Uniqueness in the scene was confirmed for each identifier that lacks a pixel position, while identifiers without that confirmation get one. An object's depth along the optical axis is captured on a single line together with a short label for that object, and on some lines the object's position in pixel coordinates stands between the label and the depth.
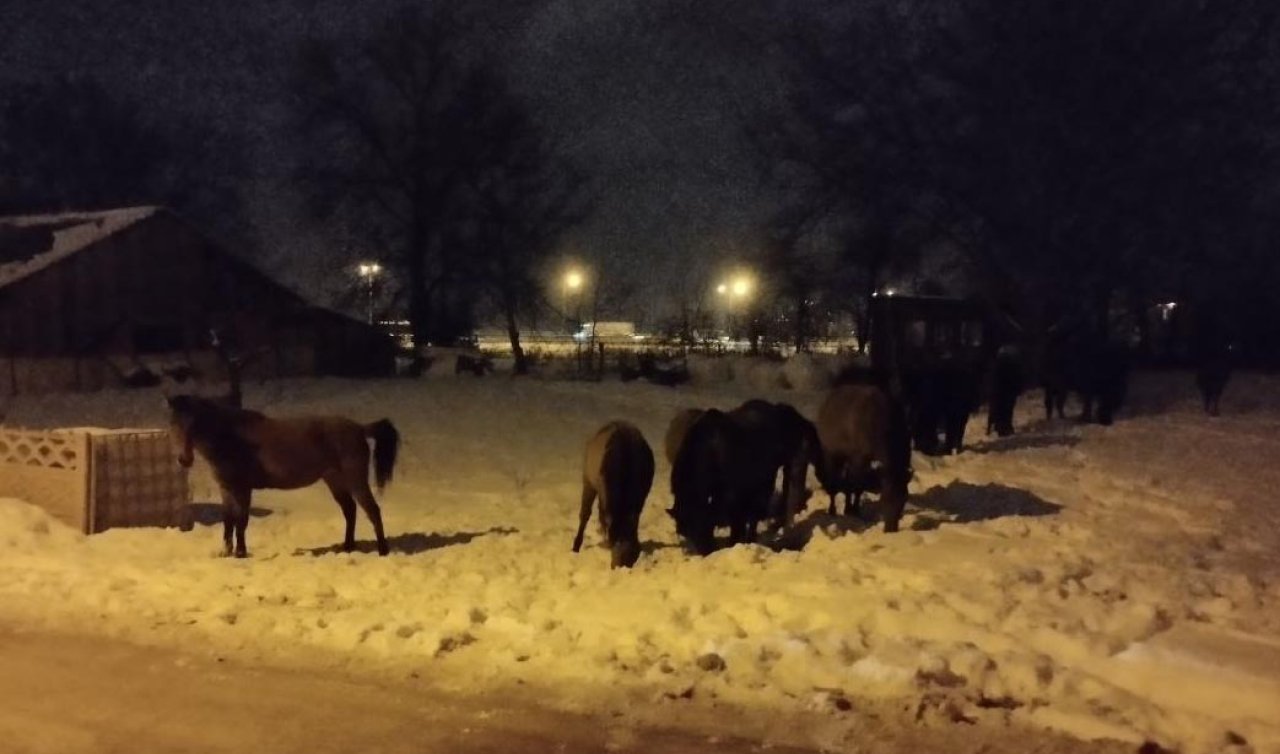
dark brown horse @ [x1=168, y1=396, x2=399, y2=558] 13.15
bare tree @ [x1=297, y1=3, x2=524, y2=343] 52.19
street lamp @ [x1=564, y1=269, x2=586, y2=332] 70.56
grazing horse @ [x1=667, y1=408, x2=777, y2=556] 13.49
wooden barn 36.91
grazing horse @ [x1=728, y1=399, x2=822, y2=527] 14.49
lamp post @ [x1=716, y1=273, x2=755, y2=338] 62.06
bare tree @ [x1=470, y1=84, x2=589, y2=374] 52.66
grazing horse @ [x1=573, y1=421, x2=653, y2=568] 12.45
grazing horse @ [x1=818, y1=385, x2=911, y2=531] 14.62
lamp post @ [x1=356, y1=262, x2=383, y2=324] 53.91
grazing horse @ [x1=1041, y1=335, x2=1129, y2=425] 30.27
